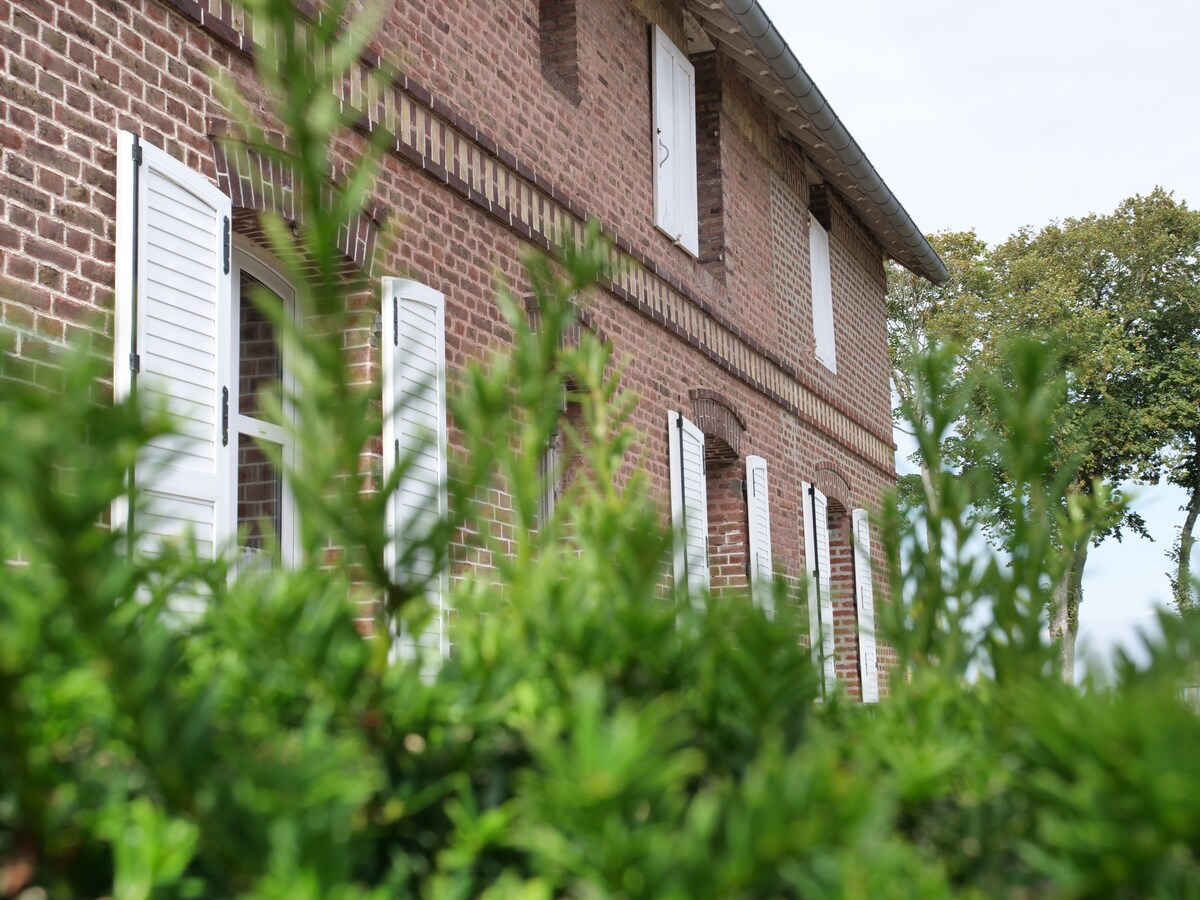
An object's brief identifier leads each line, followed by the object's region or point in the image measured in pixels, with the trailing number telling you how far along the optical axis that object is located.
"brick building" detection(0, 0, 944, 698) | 4.62
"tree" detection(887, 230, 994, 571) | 33.78
